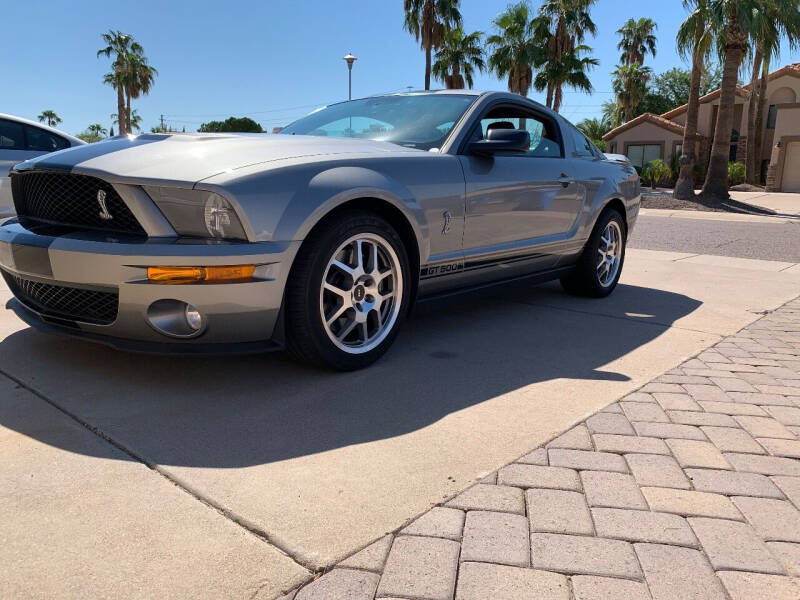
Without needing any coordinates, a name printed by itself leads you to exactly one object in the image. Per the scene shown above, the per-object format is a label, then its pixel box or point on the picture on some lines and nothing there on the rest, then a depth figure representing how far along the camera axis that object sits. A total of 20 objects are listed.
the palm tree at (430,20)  30.85
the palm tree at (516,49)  30.00
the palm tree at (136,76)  44.34
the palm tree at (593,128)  47.81
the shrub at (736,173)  31.72
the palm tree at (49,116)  89.88
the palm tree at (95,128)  103.06
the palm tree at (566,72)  30.41
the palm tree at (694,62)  19.81
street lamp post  25.89
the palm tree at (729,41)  18.41
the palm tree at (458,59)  32.12
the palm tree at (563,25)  29.64
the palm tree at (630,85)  43.47
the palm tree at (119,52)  44.00
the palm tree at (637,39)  44.53
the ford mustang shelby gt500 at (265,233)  2.85
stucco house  35.22
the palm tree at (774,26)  18.45
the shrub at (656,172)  32.50
